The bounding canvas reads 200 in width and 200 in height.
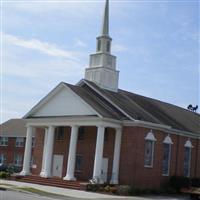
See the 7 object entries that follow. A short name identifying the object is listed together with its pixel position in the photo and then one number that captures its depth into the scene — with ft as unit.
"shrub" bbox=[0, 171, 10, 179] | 136.05
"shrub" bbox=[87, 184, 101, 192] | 113.39
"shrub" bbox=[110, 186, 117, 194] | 112.40
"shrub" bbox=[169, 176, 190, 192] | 130.82
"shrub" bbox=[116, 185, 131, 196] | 111.86
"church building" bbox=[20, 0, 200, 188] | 122.72
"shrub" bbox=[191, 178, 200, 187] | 140.42
